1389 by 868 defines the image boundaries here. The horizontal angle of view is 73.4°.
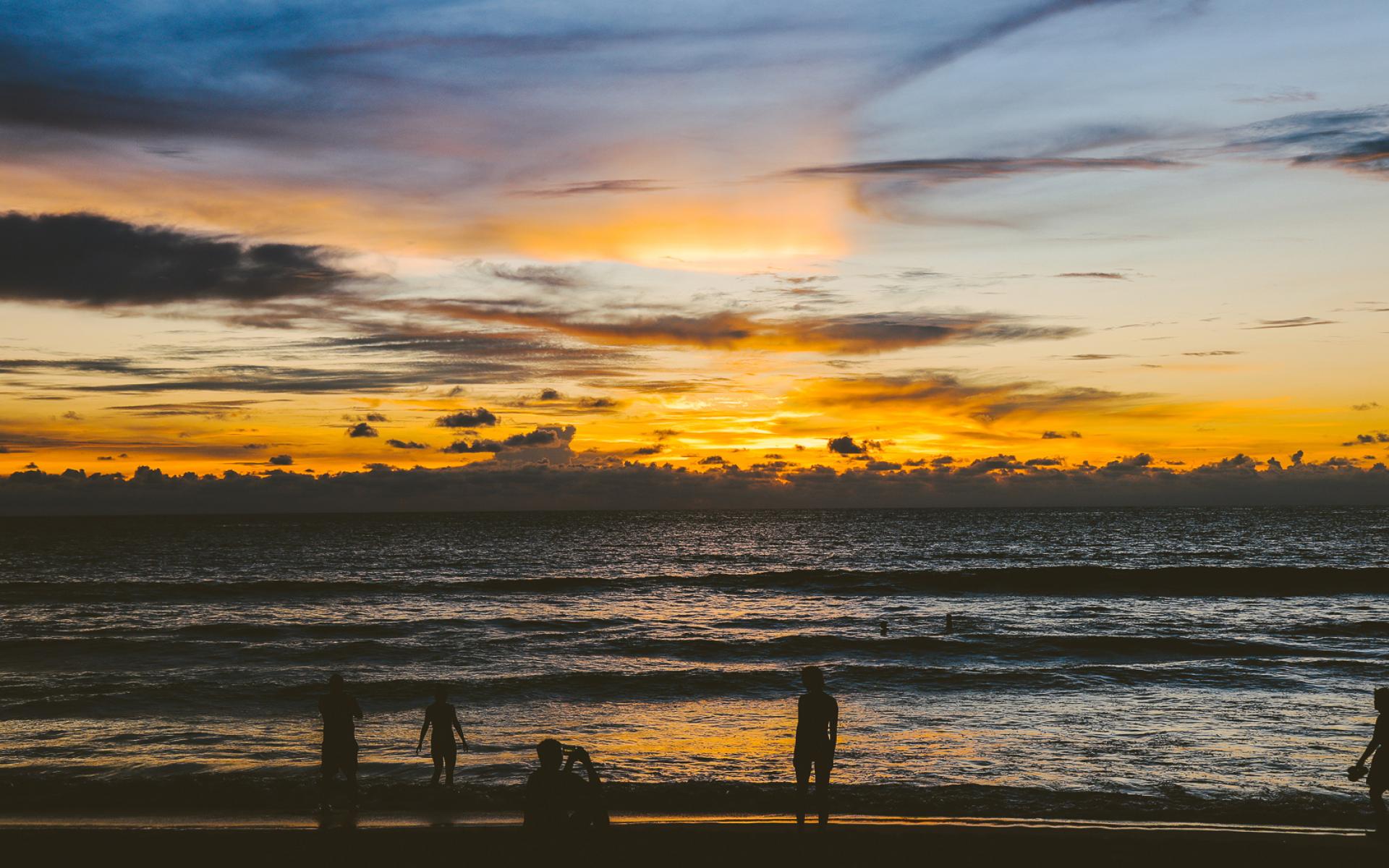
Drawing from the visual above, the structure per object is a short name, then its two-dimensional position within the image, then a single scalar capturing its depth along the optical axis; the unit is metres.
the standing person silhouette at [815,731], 11.14
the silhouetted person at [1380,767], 11.47
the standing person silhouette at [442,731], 14.49
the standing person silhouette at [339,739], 13.44
